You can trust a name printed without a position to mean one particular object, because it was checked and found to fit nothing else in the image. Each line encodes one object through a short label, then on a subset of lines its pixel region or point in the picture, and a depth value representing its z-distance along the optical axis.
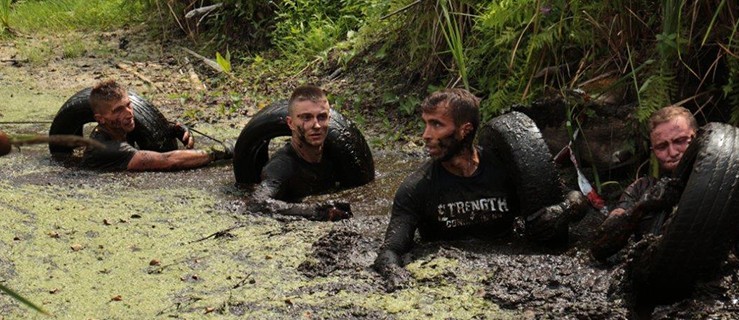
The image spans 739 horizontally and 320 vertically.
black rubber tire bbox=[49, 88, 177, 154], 8.38
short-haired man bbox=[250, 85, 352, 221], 6.94
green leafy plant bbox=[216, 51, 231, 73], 10.68
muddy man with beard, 5.44
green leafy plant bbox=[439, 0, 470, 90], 7.11
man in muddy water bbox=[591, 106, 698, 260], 4.86
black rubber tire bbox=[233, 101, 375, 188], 7.21
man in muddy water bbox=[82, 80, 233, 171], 8.01
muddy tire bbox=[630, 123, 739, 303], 4.20
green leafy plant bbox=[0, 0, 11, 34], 13.30
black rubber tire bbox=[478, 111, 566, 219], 5.34
